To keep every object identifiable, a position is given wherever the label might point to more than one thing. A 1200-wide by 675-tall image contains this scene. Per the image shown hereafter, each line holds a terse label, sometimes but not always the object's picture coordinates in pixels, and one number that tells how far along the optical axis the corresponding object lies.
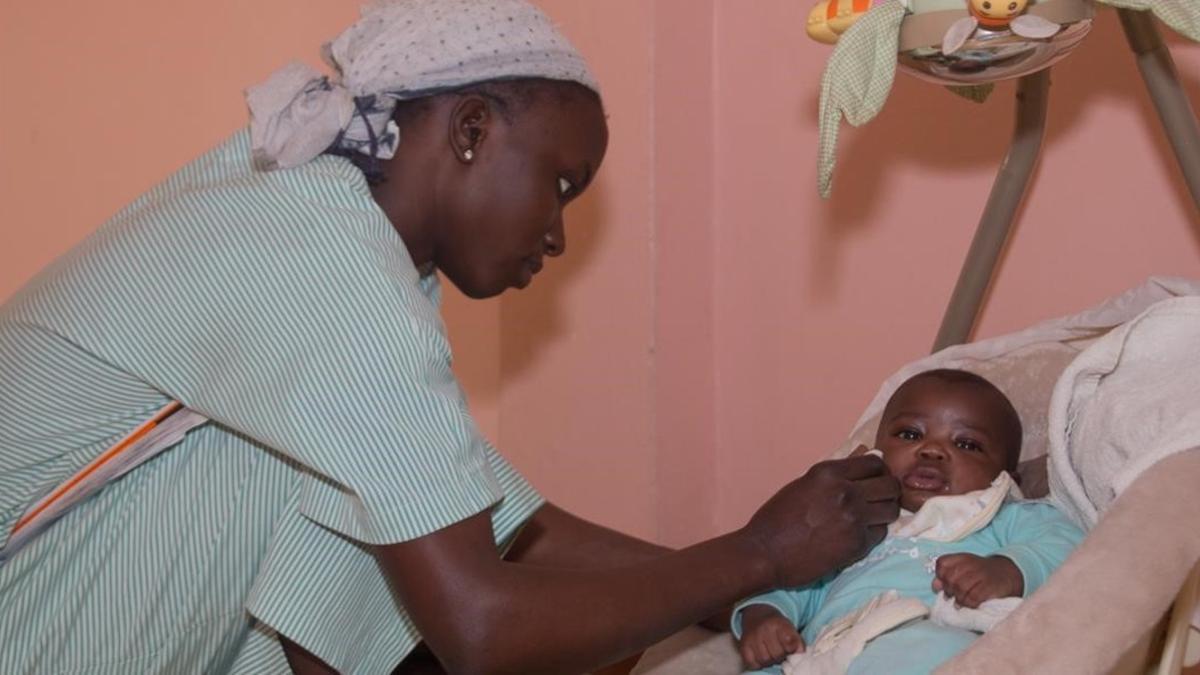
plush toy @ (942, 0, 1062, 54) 1.30
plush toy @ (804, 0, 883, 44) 1.42
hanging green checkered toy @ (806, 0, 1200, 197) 1.32
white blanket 1.33
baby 1.24
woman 1.07
